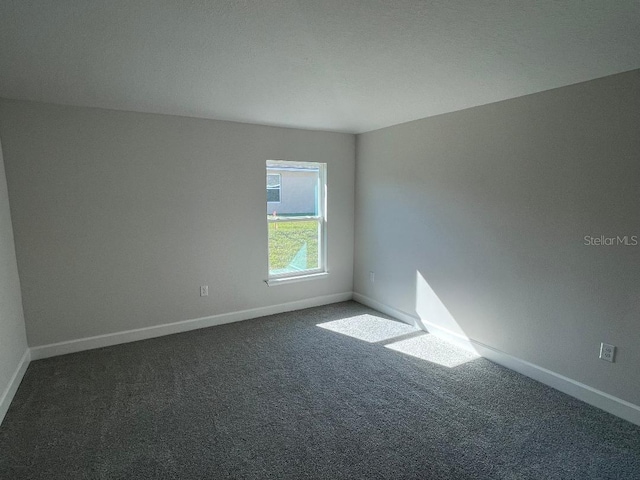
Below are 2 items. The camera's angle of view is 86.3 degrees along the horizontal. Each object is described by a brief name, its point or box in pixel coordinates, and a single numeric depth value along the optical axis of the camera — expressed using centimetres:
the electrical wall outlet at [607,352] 229
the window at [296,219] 416
